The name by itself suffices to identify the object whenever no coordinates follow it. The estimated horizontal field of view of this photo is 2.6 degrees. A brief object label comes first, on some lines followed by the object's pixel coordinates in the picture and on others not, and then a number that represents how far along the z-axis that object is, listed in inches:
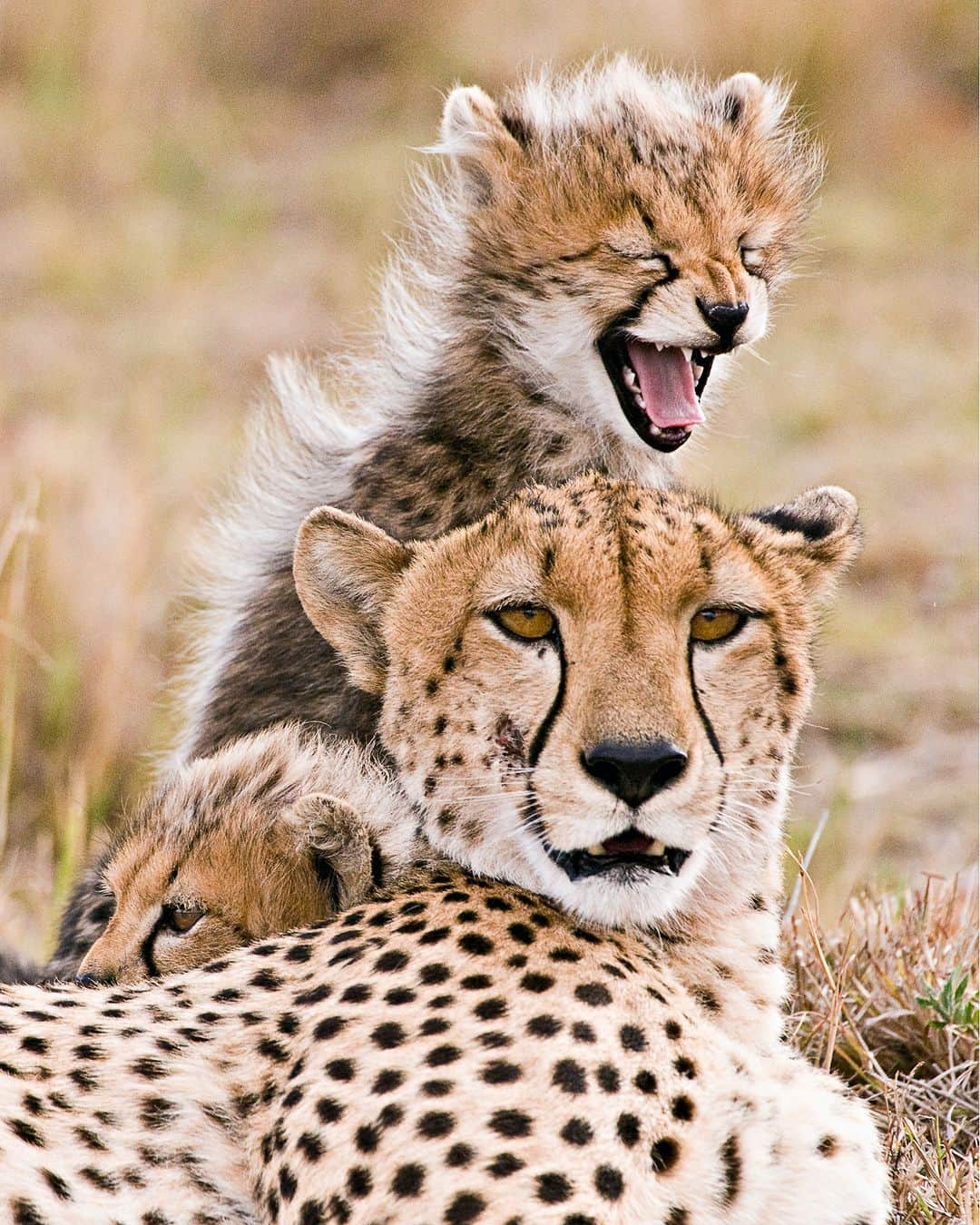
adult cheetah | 312.5
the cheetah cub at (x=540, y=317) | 330.8
